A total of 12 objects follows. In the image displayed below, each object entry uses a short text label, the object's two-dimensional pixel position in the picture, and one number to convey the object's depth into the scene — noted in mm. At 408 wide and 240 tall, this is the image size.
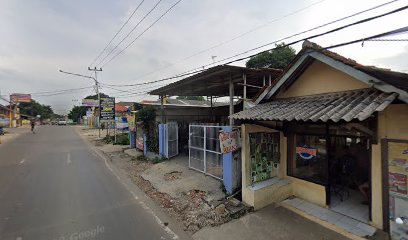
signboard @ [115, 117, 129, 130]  23906
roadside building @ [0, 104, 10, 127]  44659
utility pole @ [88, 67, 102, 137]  28297
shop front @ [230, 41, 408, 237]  4613
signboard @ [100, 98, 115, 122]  22297
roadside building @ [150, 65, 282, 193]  7340
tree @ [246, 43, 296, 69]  21162
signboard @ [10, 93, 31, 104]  57472
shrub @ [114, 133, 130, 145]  20281
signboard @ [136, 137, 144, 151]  14780
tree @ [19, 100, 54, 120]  80438
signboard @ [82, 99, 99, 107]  59625
